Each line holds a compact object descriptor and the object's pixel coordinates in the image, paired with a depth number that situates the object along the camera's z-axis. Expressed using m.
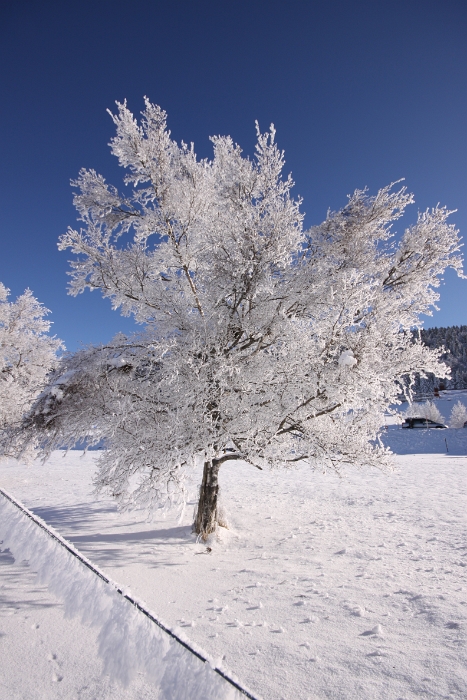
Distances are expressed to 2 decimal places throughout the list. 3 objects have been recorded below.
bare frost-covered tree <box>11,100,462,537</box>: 5.69
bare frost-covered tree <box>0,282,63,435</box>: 13.34
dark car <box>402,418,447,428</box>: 45.59
